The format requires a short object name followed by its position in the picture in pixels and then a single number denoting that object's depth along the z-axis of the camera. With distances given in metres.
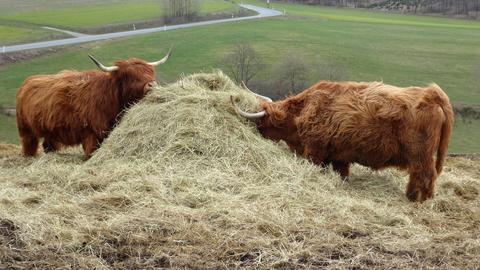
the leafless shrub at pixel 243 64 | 23.20
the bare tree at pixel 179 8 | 49.81
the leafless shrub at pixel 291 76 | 22.41
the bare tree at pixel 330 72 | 26.98
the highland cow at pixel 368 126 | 7.10
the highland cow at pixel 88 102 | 8.47
